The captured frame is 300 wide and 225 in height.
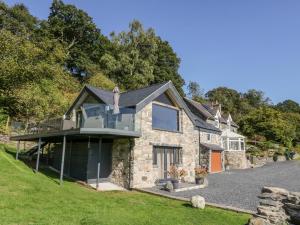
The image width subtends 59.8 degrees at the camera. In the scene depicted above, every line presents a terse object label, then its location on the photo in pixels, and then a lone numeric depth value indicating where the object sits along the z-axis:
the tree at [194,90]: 71.19
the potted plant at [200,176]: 18.03
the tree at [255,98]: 84.12
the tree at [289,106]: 82.81
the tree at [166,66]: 54.88
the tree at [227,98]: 72.70
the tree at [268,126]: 48.50
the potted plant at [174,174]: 15.89
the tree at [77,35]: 45.94
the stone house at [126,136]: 15.39
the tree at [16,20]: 39.38
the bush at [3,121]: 23.81
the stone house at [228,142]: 33.25
